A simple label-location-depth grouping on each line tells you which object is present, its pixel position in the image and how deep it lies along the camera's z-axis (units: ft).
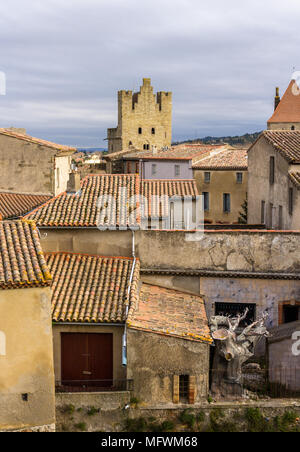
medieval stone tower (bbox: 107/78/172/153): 278.46
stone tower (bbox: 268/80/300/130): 192.44
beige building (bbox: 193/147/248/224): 140.36
